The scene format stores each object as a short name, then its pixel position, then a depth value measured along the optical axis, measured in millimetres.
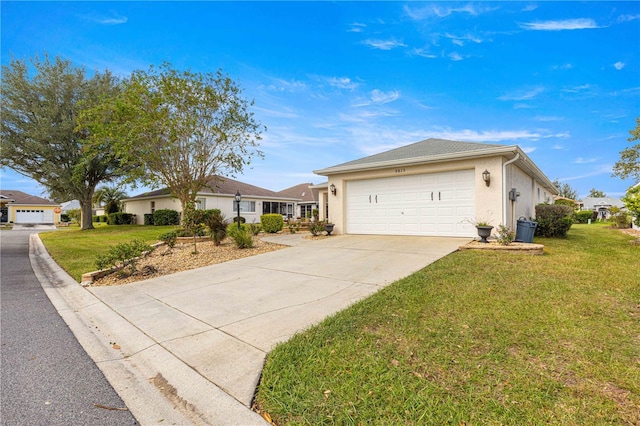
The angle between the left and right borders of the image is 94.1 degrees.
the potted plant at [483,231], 8227
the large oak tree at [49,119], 19266
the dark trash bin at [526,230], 9211
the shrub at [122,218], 28969
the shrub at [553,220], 11023
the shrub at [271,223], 15180
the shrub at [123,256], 6562
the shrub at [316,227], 12023
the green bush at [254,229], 13452
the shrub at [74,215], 43288
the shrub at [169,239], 9883
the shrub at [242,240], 9625
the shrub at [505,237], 7617
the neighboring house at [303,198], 32969
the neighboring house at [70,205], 61494
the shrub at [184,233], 11797
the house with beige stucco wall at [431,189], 9266
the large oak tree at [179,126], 14078
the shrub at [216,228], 10148
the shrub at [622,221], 19562
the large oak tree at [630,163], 21109
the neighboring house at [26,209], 40212
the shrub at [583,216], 30047
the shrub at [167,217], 23922
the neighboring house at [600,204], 47781
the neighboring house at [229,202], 24703
